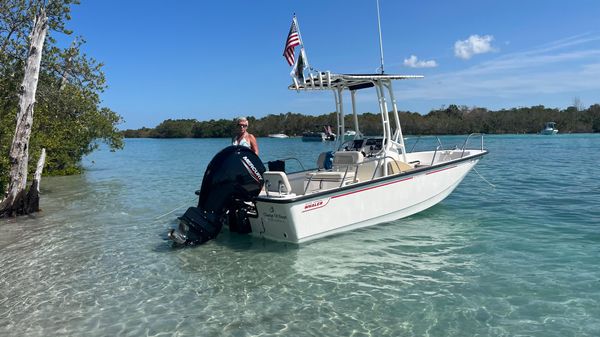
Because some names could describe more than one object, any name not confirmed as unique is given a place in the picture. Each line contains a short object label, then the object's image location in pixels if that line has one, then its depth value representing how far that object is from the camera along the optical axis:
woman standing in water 8.80
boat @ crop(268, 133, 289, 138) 134.07
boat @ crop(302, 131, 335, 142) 94.16
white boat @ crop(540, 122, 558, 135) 98.38
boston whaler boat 7.82
